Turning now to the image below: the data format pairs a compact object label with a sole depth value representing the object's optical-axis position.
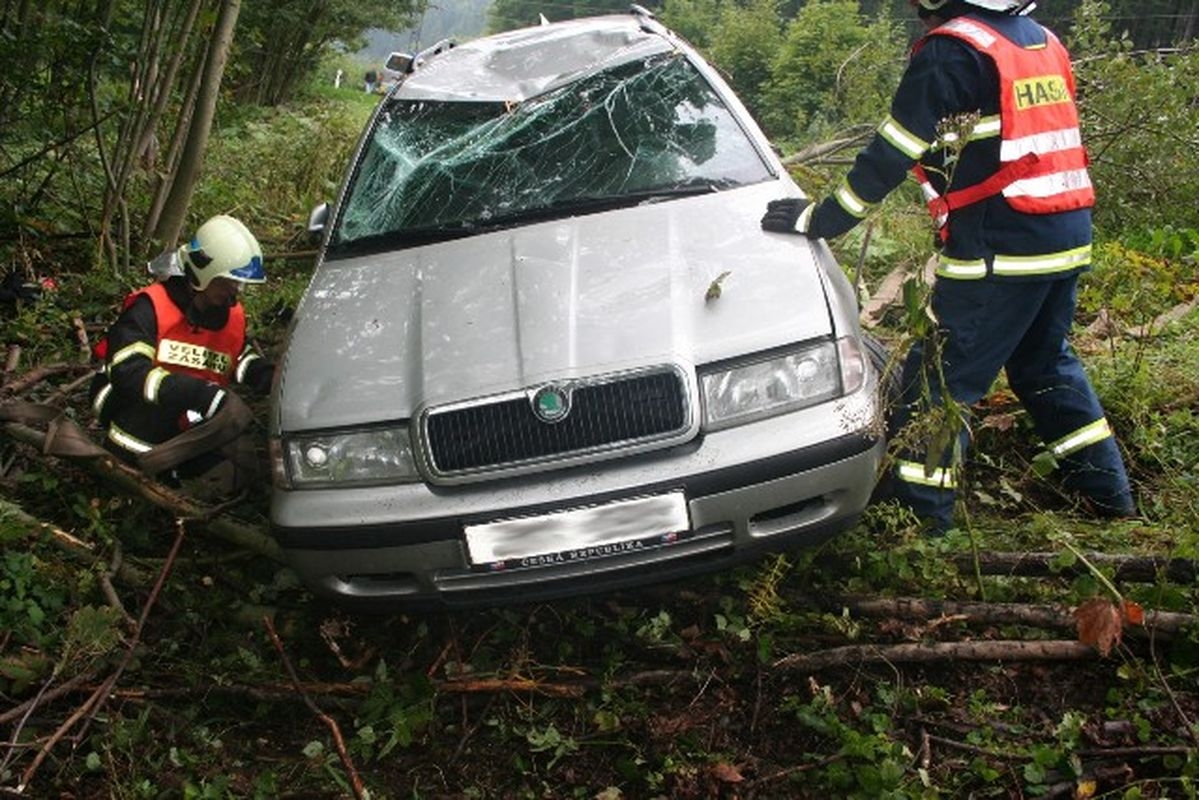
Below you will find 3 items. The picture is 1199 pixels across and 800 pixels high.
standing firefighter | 3.17
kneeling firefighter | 3.66
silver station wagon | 2.69
